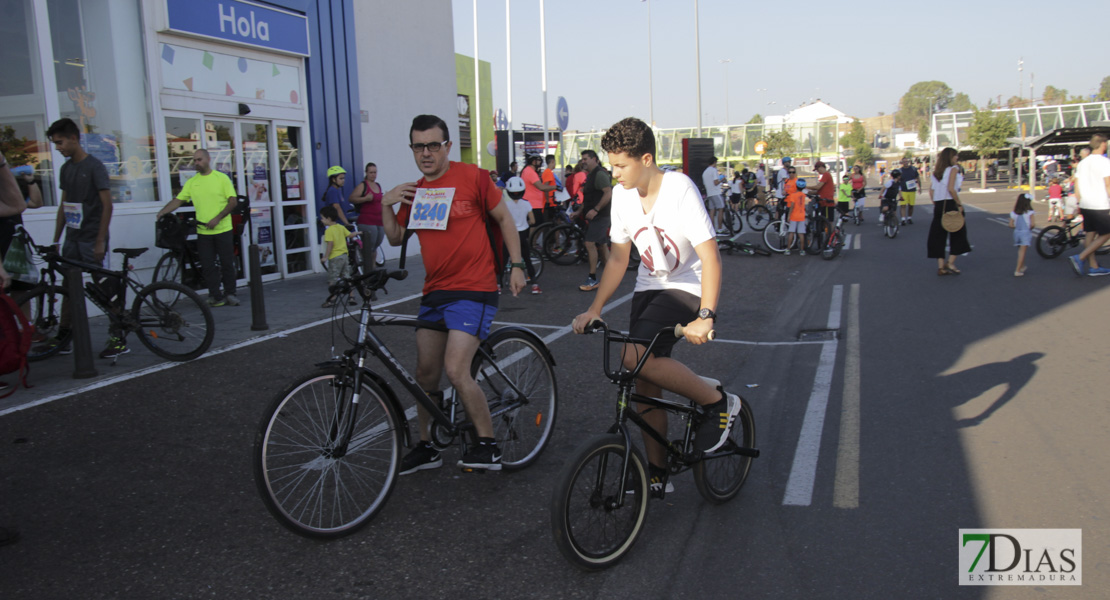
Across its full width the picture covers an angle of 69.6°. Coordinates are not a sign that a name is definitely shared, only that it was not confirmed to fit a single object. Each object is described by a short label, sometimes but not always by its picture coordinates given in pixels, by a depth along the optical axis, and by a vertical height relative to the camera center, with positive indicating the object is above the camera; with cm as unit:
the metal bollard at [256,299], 841 -98
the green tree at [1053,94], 15338 +1631
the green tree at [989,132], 6075 +364
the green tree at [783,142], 6994 +388
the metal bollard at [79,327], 648 -93
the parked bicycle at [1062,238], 1295 -101
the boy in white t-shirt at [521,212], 1182 -24
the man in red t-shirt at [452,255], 409 -29
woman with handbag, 1159 -50
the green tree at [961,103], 18075 +1793
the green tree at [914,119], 19062 +1525
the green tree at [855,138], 11591 +685
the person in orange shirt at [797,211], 1562 -49
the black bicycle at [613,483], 310 -119
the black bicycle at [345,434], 338 -105
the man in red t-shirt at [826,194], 1608 -19
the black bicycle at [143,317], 689 -93
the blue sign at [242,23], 1079 +267
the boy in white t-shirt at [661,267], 350 -35
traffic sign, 1884 +192
